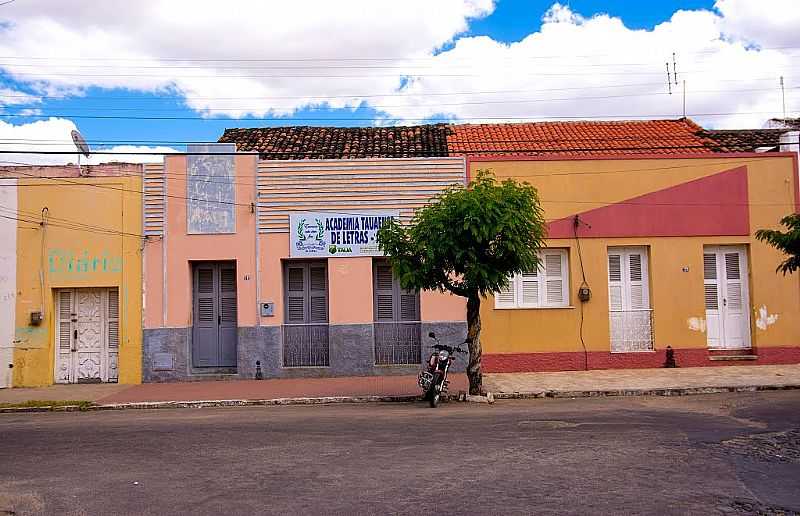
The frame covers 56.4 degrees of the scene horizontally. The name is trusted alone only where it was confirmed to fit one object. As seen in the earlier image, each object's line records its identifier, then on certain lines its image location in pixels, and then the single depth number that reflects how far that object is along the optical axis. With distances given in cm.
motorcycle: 1300
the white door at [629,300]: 1783
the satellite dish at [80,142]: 1755
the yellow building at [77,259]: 1744
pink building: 1761
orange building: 1764
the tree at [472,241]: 1313
